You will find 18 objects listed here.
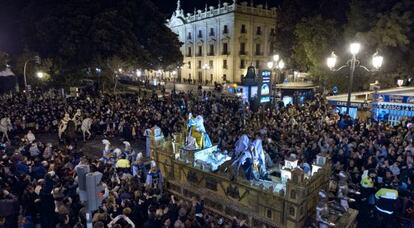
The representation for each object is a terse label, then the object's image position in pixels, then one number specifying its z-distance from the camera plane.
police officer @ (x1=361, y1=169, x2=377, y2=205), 8.85
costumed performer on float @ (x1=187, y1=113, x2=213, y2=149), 10.99
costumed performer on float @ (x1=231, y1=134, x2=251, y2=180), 9.15
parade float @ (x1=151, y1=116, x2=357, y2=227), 7.98
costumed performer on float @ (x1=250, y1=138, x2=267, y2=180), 9.35
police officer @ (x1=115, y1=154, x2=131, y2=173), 10.32
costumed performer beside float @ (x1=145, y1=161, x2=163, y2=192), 9.78
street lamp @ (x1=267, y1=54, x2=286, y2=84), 20.95
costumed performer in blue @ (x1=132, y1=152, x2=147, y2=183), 10.30
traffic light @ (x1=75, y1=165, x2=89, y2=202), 5.17
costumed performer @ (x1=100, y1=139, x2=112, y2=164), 11.30
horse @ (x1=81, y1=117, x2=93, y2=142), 16.48
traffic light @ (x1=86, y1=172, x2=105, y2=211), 5.09
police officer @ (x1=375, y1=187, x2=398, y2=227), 8.02
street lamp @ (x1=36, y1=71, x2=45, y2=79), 27.90
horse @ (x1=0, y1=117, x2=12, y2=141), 15.37
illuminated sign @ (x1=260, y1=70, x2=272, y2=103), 20.21
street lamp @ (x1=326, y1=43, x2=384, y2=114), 13.36
